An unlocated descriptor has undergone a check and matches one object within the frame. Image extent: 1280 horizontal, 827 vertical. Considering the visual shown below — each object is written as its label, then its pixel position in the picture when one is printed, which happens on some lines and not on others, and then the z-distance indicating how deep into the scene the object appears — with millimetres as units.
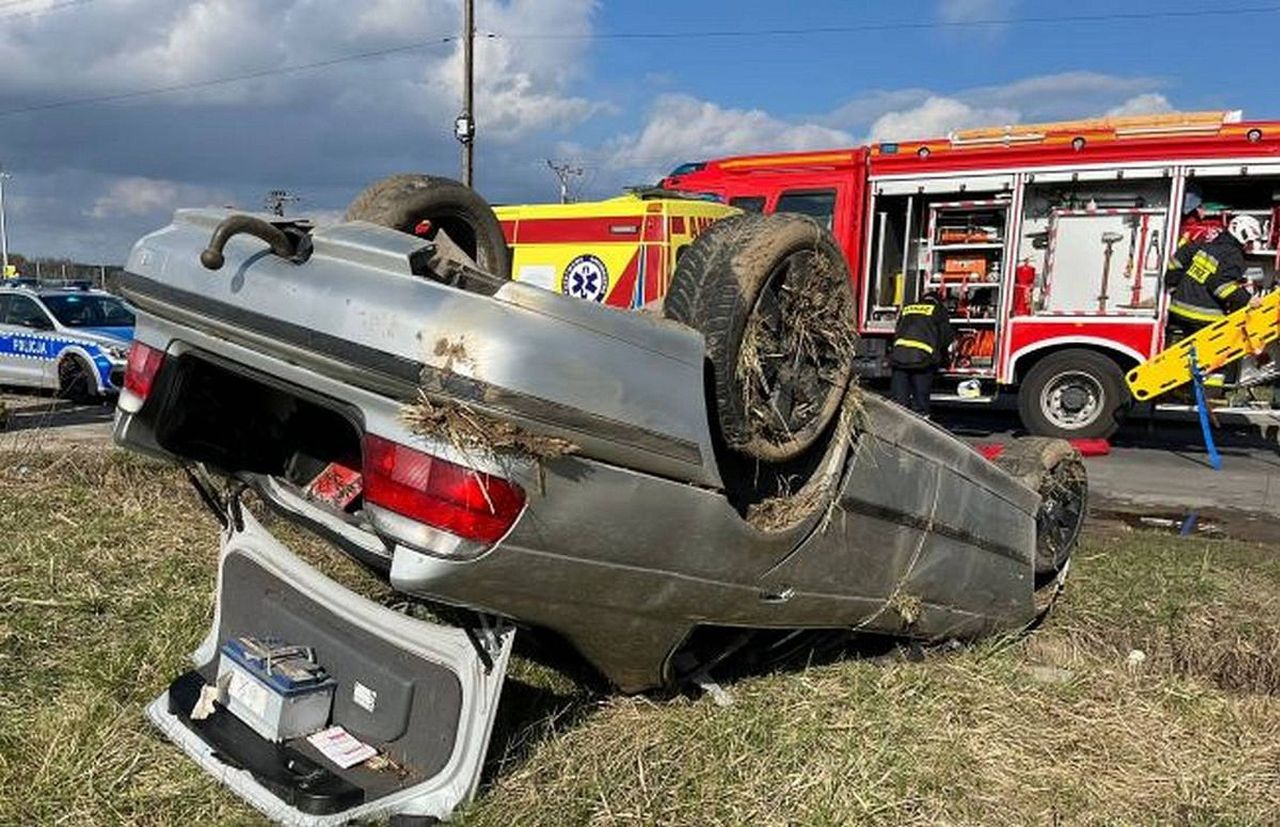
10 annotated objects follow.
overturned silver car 1869
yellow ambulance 8969
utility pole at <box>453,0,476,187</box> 20469
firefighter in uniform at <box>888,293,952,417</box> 9047
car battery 2410
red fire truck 9273
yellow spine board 8555
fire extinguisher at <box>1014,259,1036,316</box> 9945
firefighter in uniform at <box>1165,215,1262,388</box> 8789
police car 10555
